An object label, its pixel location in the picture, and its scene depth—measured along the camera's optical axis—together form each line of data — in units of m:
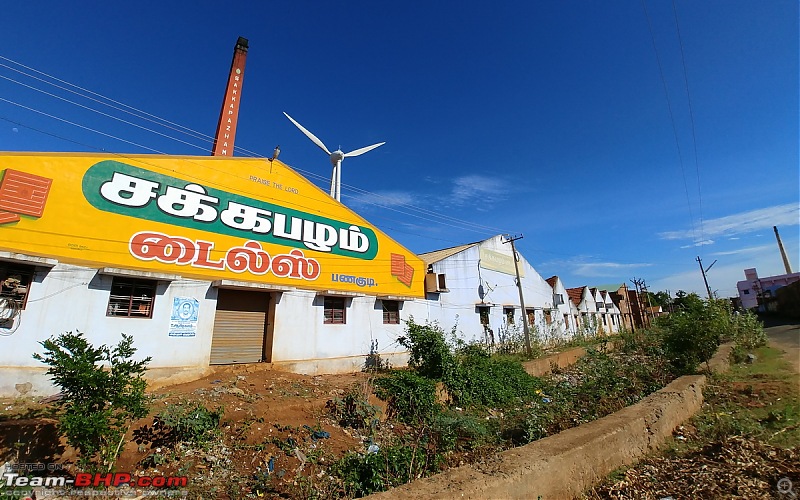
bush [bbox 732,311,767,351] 14.48
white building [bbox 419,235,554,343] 16.77
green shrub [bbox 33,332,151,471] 4.71
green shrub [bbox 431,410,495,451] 6.69
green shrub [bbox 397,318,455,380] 11.31
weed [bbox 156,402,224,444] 6.18
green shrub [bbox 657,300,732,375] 9.23
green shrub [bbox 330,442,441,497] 4.95
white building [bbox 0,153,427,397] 7.68
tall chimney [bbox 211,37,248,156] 18.47
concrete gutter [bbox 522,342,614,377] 14.57
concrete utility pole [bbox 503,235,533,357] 17.72
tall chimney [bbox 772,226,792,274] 51.22
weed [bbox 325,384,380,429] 8.10
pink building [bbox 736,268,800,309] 46.19
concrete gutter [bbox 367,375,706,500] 3.22
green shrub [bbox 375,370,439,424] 9.17
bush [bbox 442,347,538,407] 10.73
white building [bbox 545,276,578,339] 26.85
